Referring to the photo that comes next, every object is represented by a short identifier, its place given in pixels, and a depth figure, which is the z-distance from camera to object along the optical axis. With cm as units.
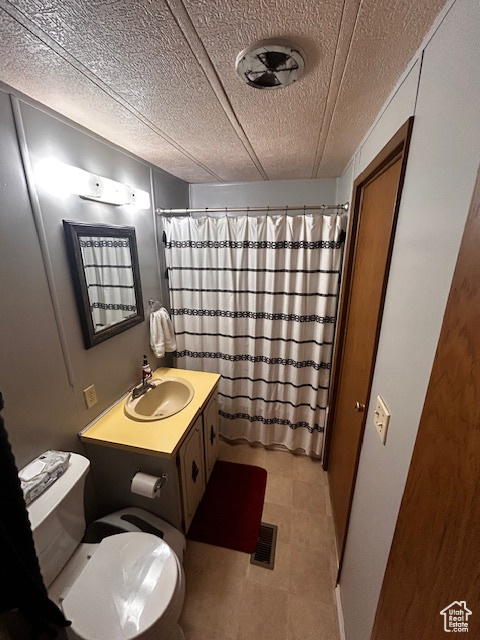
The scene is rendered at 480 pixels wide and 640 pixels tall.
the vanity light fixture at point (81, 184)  112
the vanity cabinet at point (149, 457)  136
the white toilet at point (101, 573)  94
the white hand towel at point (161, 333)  192
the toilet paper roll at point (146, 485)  133
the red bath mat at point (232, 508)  166
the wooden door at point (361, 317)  102
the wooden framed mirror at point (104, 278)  129
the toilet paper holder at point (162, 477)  138
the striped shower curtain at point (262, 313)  183
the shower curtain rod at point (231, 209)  166
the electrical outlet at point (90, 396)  139
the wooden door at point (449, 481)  42
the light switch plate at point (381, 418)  88
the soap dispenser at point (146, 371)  177
